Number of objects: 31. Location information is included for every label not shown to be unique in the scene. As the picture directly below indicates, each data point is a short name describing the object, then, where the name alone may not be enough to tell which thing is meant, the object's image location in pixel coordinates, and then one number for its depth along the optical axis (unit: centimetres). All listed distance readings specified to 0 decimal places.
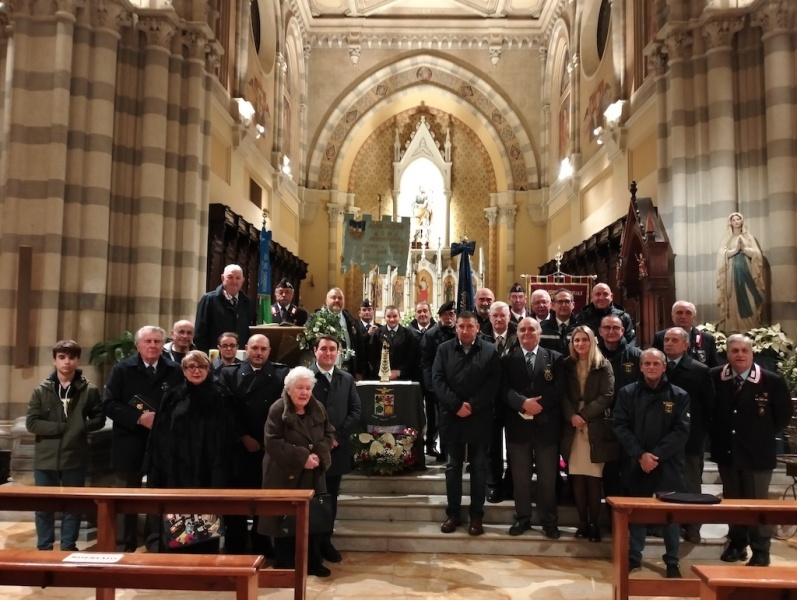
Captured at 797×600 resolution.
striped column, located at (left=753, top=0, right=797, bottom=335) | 757
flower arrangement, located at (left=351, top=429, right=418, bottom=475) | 584
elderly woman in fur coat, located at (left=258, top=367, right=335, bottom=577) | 413
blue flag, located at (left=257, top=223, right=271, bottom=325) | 825
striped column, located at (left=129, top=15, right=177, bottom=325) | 821
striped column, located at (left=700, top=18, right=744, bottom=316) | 822
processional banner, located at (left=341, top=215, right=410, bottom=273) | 663
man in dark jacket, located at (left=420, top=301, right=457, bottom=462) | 593
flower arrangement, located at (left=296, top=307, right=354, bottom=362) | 584
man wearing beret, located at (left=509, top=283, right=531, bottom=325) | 636
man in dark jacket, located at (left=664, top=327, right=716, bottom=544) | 475
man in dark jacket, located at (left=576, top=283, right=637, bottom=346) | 544
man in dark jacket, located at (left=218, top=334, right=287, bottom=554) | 469
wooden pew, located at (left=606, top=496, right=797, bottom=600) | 348
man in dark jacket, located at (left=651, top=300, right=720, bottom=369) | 584
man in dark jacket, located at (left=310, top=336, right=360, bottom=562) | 466
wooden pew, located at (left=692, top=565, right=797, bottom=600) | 256
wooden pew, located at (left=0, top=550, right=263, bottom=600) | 269
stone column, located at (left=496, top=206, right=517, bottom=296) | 1769
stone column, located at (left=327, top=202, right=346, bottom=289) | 1775
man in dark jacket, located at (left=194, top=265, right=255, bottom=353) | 576
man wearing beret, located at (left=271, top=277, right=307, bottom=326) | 671
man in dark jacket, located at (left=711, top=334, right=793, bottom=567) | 454
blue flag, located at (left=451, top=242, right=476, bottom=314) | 696
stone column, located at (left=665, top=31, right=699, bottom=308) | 854
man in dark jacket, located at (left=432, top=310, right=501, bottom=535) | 494
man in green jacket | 465
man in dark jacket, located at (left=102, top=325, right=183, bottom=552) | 467
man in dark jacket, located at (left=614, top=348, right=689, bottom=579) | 438
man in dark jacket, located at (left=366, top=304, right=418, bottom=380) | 657
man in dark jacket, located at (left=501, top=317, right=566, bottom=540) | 491
